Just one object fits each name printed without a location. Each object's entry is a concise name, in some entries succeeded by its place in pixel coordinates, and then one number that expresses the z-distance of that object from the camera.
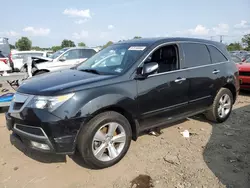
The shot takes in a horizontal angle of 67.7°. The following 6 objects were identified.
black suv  2.26
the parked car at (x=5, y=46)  11.36
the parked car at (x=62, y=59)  7.37
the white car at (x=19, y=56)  11.27
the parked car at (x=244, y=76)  5.97
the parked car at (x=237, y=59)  7.96
